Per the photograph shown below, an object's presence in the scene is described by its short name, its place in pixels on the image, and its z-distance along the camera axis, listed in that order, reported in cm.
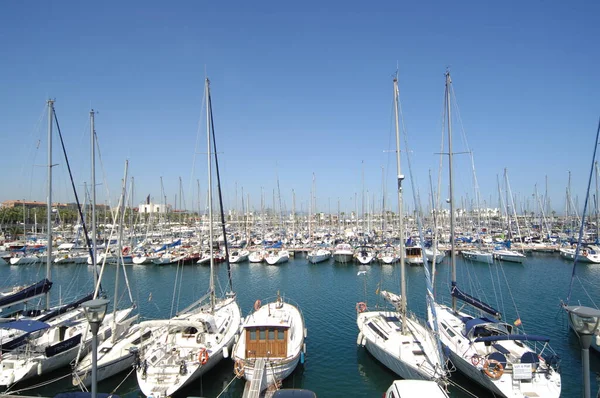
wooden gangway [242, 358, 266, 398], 1535
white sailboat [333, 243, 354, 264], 6306
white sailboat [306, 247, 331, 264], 6222
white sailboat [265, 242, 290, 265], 6166
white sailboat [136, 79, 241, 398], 1625
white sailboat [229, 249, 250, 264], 6412
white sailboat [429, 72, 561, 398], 1541
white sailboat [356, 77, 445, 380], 1675
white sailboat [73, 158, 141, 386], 1745
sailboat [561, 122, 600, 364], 755
